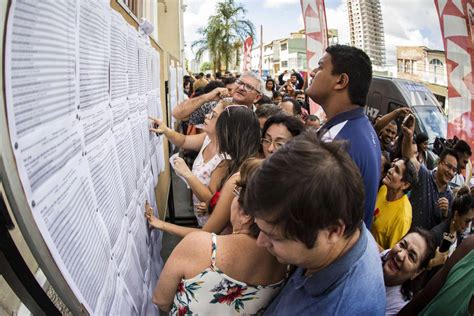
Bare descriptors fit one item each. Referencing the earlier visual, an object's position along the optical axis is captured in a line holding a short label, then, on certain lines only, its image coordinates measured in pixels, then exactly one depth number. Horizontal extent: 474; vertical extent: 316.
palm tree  25.50
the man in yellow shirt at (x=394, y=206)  2.54
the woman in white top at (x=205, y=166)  2.19
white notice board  0.61
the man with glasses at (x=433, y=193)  3.00
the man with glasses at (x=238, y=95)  3.32
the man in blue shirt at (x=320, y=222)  0.85
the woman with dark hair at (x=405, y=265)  1.83
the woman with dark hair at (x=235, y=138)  2.13
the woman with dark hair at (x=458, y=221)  2.58
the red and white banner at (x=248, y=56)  13.51
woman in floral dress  1.27
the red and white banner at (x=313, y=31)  5.24
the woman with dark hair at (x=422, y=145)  4.53
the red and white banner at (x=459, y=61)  3.39
